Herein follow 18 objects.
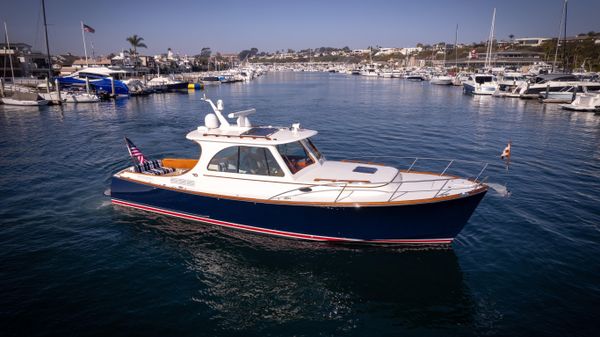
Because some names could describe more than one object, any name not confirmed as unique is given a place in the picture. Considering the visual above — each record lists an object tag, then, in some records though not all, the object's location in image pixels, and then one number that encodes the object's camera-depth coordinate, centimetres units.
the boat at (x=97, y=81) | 5384
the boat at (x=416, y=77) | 10695
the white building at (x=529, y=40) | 19360
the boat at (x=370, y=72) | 13850
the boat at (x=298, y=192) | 923
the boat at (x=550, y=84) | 4828
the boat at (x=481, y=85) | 5816
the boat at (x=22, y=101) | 4125
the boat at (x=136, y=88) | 5788
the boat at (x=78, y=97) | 4525
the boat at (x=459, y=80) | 8310
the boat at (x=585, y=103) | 3762
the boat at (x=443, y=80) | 8481
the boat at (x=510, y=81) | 5828
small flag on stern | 1306
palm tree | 9344
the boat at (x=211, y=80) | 9231
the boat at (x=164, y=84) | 6688
